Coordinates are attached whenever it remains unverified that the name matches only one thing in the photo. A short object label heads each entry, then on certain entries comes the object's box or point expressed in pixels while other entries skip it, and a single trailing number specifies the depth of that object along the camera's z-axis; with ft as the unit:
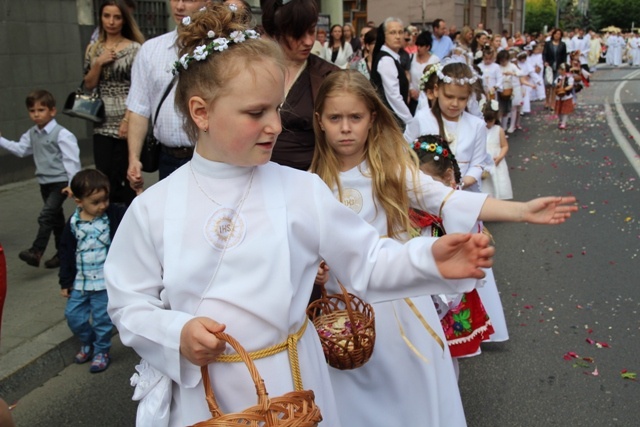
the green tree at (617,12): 256.32
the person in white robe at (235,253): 7.77
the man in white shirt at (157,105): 15.71
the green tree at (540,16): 247.29
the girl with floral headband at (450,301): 13.83
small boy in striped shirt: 16.26
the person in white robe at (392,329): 12.02
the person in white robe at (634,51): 162.91
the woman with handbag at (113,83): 20.44
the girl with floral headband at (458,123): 17.79
